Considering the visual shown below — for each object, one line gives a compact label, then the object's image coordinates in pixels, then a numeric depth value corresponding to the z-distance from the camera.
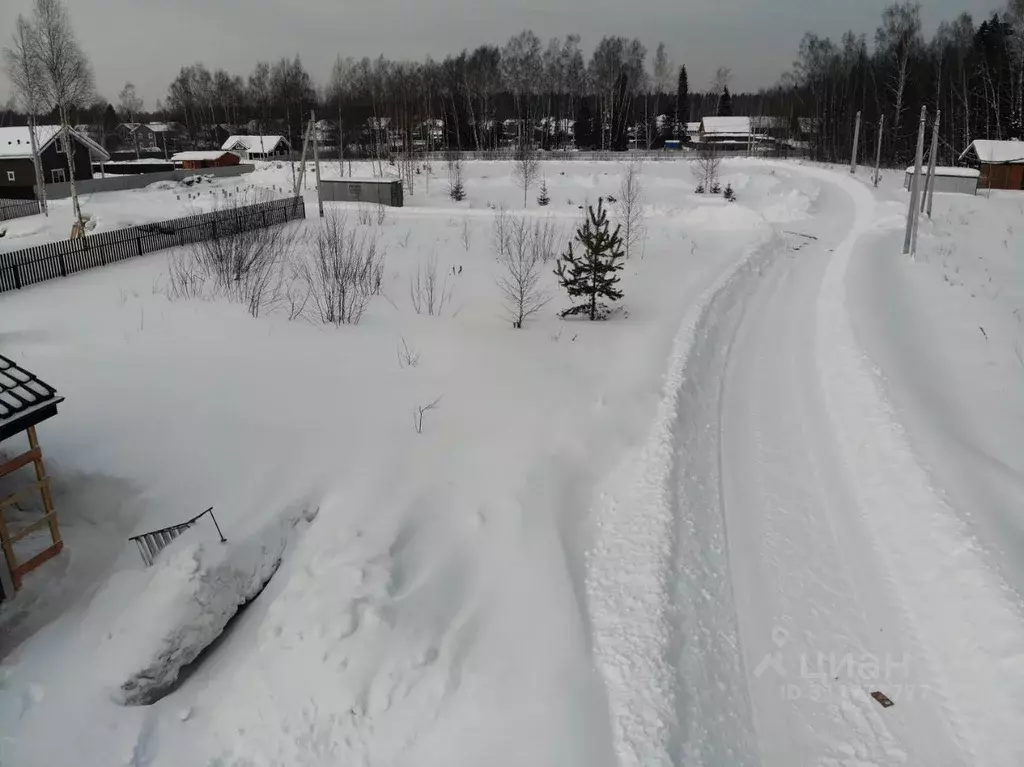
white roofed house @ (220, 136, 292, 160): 68.25
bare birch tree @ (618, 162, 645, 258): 24.03
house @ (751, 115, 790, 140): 82.94
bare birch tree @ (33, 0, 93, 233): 30.17
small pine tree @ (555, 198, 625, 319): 14.43
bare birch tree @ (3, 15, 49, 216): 30.97
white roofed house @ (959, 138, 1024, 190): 39.66
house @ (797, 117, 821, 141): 67.88
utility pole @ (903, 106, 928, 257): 20.28
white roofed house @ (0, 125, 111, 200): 41.84
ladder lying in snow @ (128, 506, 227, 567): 6.65
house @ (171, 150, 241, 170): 59.75
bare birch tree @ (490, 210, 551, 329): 14.93
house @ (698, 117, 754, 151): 79.81
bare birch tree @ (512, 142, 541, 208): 45.28
